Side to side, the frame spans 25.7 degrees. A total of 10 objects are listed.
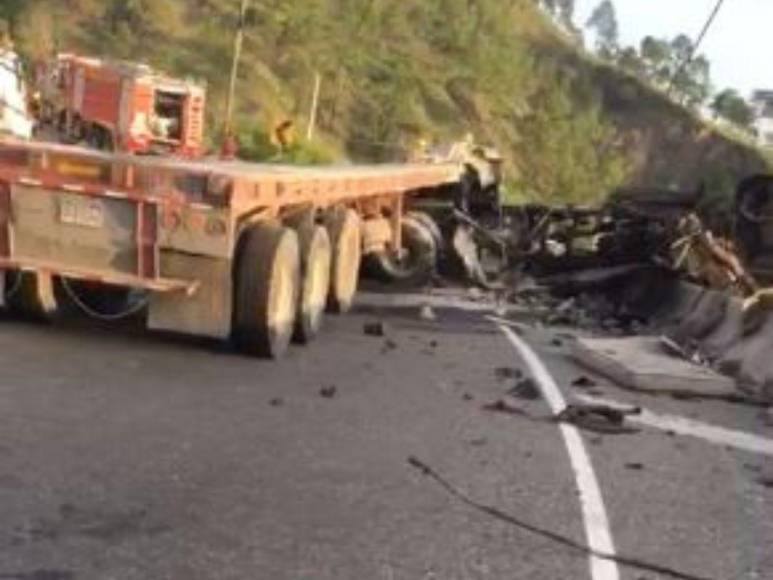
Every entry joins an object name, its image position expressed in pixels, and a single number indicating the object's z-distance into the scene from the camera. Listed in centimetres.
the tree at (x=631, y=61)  16238
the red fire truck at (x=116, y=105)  2559
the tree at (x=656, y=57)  17038
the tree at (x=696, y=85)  15662
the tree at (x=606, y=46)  16854
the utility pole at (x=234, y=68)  4847
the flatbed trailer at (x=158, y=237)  1212
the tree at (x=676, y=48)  15879
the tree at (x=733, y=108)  18262
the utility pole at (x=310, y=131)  5023
